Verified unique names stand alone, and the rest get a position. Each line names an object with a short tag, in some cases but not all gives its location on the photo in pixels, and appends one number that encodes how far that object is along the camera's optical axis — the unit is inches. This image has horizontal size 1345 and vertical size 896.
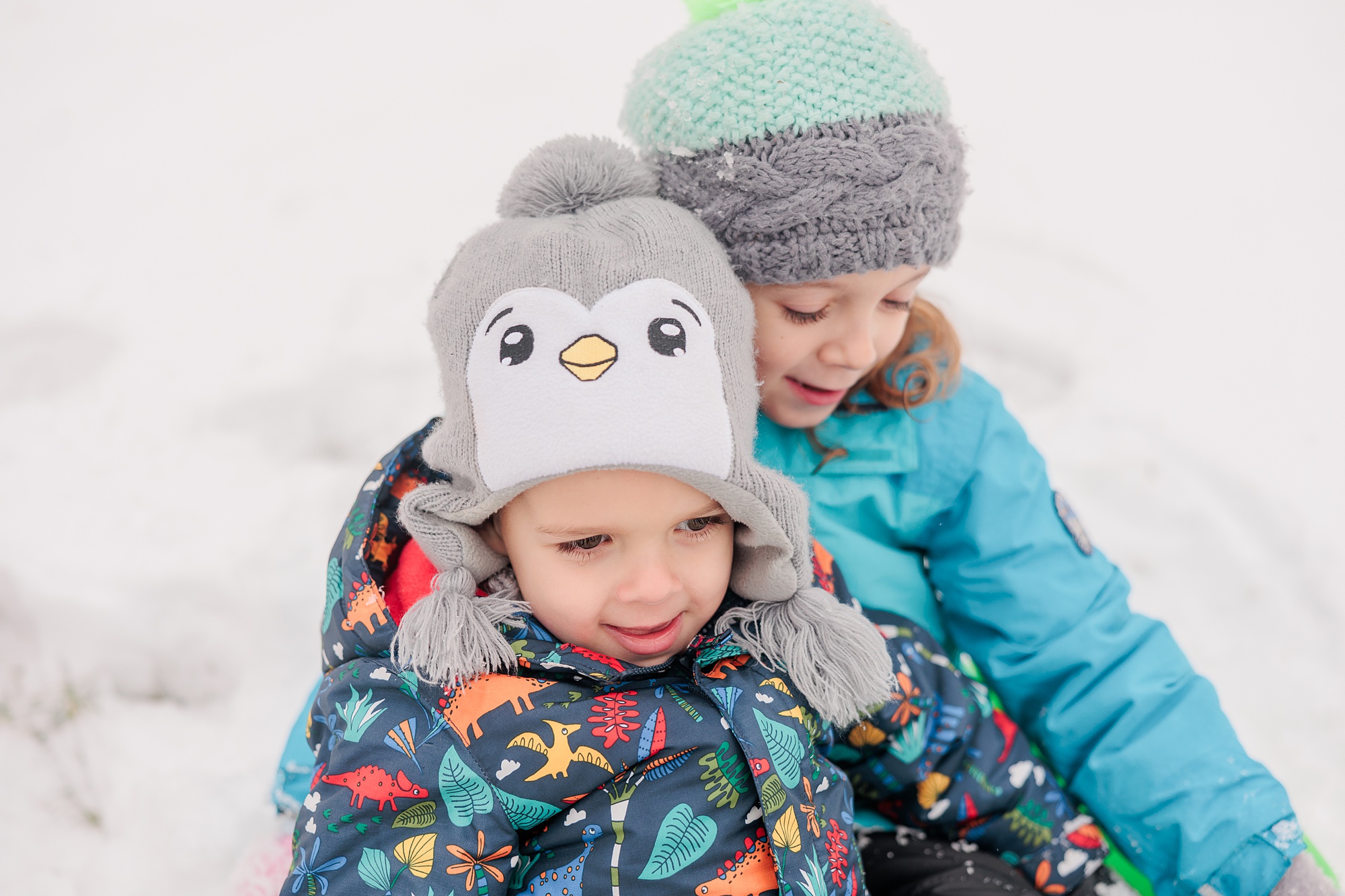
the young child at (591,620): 38.3
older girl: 45.1
